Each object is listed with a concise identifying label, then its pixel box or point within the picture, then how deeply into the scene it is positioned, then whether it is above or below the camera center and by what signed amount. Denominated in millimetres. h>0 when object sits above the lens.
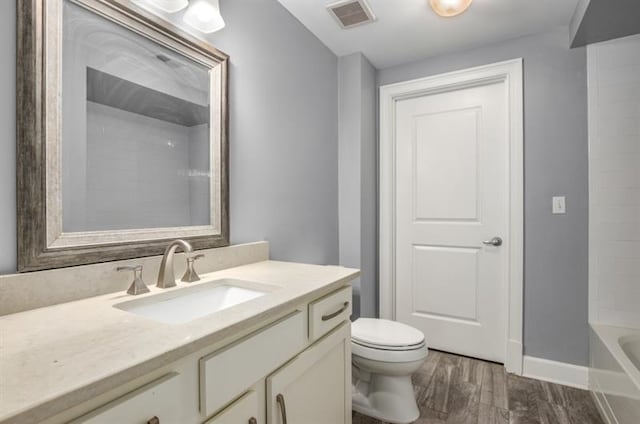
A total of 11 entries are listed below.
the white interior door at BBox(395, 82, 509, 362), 2314 -50
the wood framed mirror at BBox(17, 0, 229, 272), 905 +253
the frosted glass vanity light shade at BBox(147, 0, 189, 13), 1199 +743
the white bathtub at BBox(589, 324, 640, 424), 1386 -754
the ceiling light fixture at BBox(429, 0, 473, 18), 1706 +1051
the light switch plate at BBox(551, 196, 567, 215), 2074 +32
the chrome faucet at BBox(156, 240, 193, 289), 1115 -188
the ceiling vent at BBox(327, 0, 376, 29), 1858 +1144
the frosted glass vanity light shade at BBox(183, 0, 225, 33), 1306 +770
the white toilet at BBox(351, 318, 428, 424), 1645 -788
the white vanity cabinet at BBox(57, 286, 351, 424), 597 -399
